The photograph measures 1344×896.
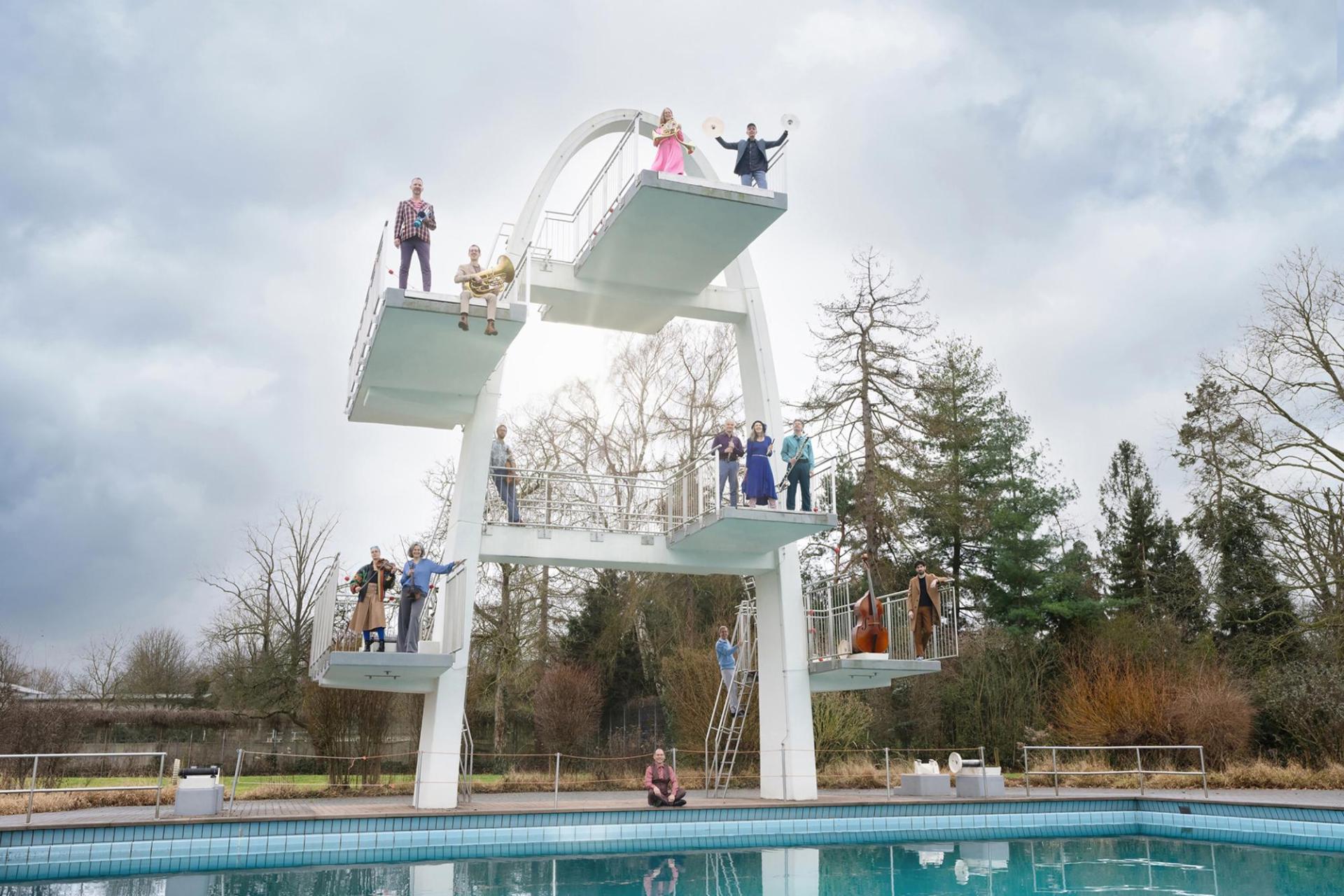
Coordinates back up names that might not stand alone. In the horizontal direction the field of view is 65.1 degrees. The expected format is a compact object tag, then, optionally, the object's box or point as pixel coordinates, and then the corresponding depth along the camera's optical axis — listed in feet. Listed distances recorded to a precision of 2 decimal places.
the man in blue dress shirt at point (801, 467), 52.54
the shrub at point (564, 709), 80.18
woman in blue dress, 51.19
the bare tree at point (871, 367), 93.91
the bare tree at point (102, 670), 128.88
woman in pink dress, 48.73
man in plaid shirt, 45.39
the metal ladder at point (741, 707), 59.93
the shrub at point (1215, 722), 67.82
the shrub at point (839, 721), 73.20
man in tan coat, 55.16
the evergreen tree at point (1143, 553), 98.48
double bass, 52.65
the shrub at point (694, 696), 73.31
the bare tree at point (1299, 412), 78.12
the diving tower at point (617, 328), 45.57
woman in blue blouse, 46.78
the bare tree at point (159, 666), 121.70
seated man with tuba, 42.34
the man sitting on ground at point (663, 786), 47.75
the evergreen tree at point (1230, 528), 83.97
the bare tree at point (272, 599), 97.60
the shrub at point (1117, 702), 70.03
